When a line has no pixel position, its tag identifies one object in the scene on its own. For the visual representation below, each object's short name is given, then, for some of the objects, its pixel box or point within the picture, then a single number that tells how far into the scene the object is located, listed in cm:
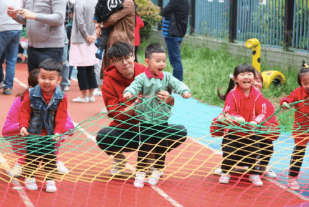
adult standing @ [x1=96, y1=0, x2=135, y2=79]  927
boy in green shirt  616
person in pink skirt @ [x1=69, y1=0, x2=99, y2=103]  1094
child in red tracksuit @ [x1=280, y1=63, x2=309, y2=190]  612
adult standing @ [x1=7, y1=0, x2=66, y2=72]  809
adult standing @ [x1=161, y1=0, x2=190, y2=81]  1216
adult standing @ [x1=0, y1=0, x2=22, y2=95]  1165
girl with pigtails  621
